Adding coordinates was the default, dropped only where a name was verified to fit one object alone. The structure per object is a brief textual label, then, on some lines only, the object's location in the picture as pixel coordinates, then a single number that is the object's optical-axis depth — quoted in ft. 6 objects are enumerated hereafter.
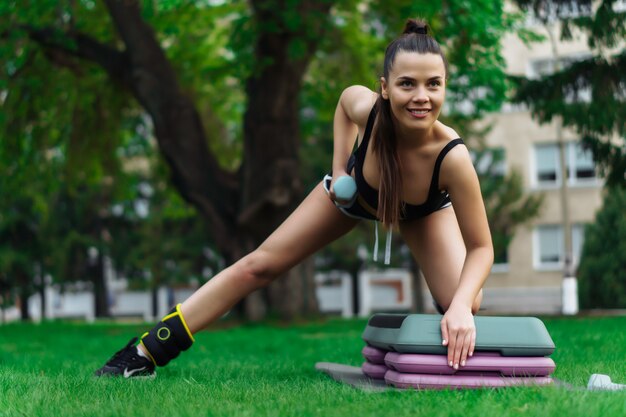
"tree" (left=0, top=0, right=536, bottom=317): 42.37
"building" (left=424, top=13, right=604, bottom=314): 98.53
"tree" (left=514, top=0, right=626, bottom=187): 37.37
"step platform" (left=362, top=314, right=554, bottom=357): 14.03
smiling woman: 14.08
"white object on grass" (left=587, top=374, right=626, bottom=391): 13.13
